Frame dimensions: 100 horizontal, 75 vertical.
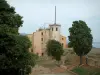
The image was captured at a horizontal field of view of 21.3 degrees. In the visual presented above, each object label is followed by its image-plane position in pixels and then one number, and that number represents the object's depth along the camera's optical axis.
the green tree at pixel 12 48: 22.27
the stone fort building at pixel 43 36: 67.62
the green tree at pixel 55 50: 55.76
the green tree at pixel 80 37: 47.64
